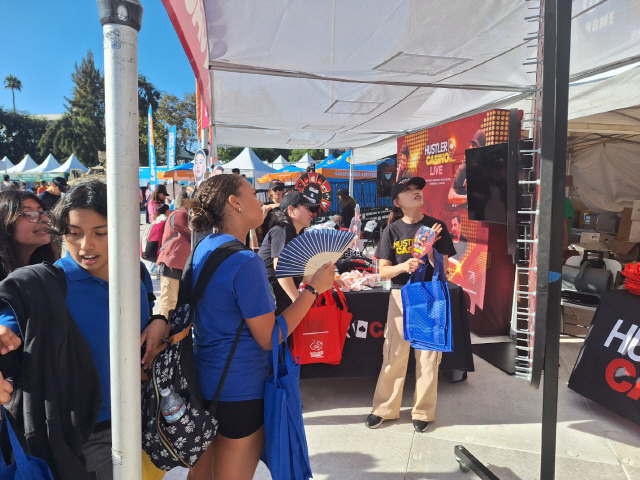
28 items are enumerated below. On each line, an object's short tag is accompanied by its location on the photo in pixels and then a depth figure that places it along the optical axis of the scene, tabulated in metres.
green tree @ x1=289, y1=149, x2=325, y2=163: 41.38
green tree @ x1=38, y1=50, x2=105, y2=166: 48.84
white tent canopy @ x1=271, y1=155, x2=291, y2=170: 23.74
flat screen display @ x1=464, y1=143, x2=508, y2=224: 4.32
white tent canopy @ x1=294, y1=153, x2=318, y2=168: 22.11
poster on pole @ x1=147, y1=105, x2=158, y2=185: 11.03
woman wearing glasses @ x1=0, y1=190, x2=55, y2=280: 1.75
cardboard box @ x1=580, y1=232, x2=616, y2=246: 7.62
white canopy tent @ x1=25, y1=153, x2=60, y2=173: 26.62
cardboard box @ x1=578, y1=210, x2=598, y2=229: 9.39
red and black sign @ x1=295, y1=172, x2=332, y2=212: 5.30
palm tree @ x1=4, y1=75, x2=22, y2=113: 71.44
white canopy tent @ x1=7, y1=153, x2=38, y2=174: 27.08
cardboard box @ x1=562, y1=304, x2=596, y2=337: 5.16
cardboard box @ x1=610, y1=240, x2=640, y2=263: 7.71
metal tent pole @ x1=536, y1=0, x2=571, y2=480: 1.33
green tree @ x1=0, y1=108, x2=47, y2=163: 53.88
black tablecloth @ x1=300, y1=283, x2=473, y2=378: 3.62
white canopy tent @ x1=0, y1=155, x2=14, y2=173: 26.75
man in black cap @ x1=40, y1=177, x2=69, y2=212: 6.04
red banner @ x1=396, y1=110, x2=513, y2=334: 5.08
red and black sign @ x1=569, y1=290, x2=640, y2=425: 3.06
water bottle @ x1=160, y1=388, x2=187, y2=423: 1.41
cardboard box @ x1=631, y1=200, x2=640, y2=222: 7.69
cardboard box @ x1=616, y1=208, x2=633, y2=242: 7.88
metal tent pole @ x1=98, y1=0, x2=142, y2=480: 0.93
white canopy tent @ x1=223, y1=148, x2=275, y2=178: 17.48
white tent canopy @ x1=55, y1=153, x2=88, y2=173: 25.64
